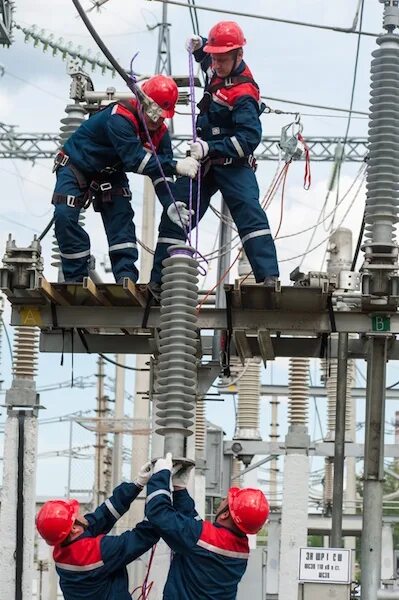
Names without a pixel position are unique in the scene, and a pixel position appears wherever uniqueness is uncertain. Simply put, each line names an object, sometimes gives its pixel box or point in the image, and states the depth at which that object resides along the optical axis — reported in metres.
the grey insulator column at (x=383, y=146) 10.73
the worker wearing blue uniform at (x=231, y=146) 10.60
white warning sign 9.47
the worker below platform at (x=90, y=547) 8.67
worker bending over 10.33
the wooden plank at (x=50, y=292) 10.26
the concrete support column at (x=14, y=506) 14.20
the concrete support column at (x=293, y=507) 18.89
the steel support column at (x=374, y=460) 10.45
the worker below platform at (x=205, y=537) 8.46
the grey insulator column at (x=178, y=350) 9.23
